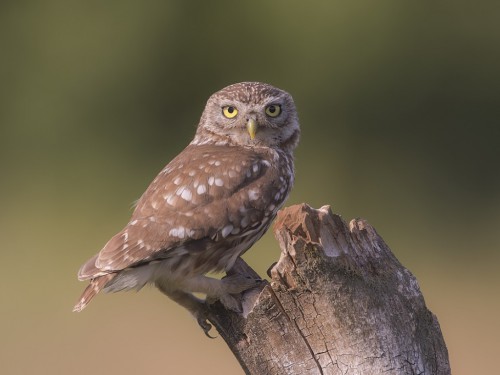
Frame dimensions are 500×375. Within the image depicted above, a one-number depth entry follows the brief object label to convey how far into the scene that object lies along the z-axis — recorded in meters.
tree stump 6.68
